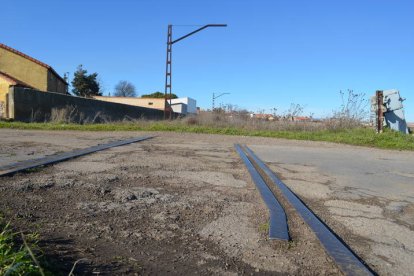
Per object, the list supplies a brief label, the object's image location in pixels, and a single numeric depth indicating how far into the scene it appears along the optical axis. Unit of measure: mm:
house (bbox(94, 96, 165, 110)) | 57156
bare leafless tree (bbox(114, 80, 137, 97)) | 83125
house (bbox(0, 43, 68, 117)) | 32688
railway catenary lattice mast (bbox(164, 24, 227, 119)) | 20328
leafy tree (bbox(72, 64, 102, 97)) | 65312
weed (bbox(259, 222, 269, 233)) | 3014
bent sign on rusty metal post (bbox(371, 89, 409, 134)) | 15453
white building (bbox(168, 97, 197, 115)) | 63928
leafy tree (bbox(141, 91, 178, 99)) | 79488
